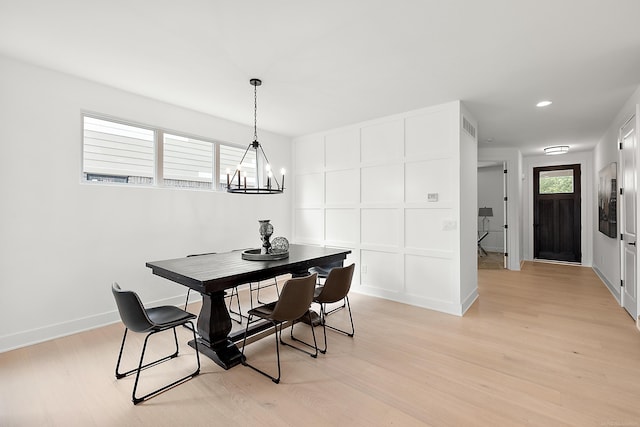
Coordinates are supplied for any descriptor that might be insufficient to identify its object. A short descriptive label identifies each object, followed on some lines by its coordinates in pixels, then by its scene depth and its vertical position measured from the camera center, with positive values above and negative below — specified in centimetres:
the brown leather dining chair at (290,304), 238 -74
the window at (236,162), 469 +85
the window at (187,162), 406 +74
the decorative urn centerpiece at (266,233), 331 -21
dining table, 240 -54
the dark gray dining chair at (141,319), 205 -80
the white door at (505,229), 645 -36
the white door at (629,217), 349 -7
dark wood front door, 707 -3
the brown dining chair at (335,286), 286 -71
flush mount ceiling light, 622 +130
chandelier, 300 +85
